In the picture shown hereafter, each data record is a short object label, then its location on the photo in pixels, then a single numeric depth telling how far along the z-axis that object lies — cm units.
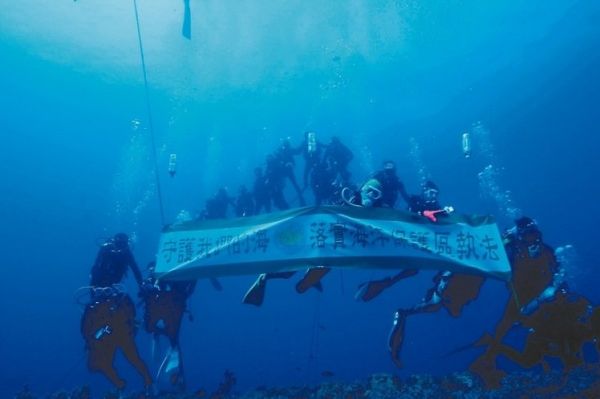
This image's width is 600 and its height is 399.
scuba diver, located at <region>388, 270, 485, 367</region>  621
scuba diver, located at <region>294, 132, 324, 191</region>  1267
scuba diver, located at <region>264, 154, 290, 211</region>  1452
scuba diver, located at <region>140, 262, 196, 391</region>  760
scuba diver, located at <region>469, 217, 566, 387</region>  643
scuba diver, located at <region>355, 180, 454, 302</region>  596
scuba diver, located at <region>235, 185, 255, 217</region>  1491
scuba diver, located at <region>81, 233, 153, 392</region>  716
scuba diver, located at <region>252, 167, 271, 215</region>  1455
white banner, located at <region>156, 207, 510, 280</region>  558
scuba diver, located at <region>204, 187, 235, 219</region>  1563
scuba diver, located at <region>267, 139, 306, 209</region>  1446
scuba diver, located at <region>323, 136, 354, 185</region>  1274
